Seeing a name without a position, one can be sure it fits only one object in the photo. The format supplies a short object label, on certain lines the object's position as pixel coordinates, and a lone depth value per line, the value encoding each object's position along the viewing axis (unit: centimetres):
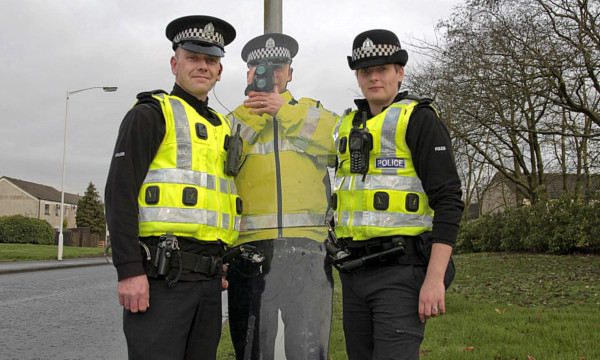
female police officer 252
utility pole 449
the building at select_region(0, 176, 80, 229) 7075
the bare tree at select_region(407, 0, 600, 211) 1210
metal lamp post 2289
